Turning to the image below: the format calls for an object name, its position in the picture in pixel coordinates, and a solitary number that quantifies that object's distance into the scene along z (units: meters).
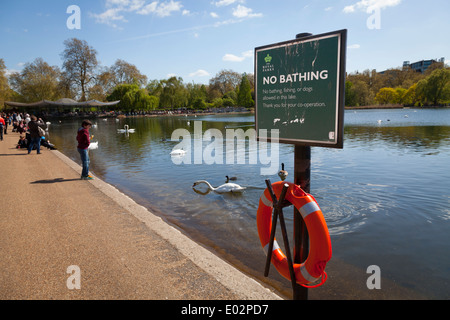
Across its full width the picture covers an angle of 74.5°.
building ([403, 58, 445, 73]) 176.98
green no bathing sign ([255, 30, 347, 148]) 2.40
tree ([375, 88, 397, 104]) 112.94
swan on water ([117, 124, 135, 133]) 29.13
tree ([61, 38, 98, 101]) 76.19
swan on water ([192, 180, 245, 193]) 8.70
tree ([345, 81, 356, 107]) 116.50
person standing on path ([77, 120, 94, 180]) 9.36
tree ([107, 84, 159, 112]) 79.48
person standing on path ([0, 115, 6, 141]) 21.55
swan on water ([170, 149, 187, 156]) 15.16
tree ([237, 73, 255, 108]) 111.62
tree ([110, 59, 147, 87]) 96.50
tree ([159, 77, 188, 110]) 90.25
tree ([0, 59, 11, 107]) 51.35
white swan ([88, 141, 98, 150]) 17.67
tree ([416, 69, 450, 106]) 91.69
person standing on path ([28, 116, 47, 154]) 13.94
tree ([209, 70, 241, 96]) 136.88
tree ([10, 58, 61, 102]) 76.06
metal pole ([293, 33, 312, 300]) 2.76
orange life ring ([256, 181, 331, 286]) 2.60
